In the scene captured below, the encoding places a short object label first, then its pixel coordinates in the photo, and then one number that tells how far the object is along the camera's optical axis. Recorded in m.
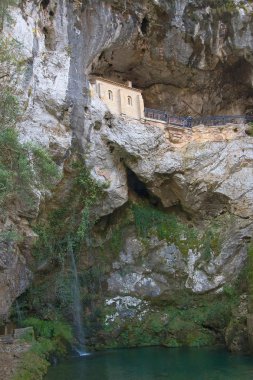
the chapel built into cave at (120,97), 27.73
